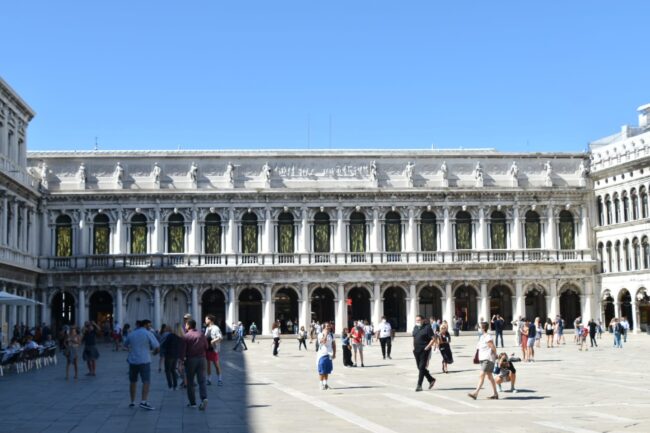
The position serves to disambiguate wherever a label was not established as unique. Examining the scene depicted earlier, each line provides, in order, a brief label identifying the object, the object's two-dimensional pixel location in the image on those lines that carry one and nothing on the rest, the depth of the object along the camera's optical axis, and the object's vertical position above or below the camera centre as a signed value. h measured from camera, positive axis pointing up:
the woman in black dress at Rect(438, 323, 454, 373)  29.28 -0.68
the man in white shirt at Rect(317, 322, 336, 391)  24.86 -0.90
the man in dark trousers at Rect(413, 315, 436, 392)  24.47 -0.61
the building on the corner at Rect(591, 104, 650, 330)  60.97 +6.51
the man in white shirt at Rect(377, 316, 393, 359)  38.78 -0.32
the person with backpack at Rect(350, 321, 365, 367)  35.25 -0.46
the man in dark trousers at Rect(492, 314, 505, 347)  46.72 -0.10
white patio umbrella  36.66 +1.27
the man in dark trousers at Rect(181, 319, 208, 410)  20.66 -0.64
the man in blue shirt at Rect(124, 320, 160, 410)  20.69 -0.64
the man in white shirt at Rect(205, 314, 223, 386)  26.92 -0.31
